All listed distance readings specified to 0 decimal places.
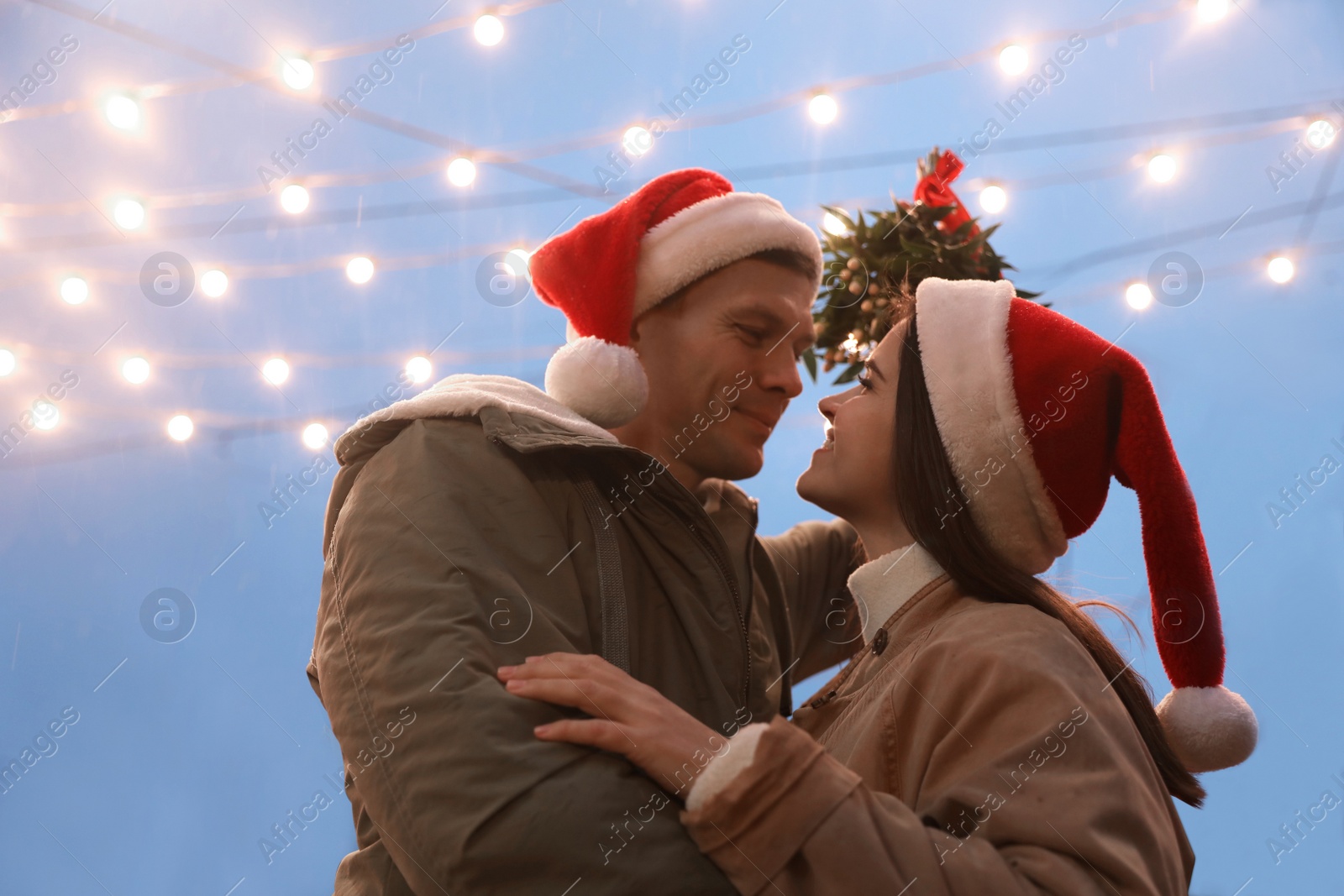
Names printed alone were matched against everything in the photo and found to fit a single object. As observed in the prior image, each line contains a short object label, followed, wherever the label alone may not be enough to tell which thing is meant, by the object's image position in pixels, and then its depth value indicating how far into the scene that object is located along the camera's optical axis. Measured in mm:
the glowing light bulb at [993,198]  2502
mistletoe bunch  1699
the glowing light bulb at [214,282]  2432
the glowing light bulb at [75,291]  2326
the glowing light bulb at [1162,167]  2412
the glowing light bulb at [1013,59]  2379
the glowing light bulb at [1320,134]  2385
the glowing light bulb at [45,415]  2293
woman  850
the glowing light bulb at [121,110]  2252
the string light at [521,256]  2529
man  910
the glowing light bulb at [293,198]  2459
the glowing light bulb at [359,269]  2559
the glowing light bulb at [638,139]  2400
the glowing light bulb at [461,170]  2479
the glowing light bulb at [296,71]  2391
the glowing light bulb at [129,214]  2318
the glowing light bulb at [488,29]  2471
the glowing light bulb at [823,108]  2488
